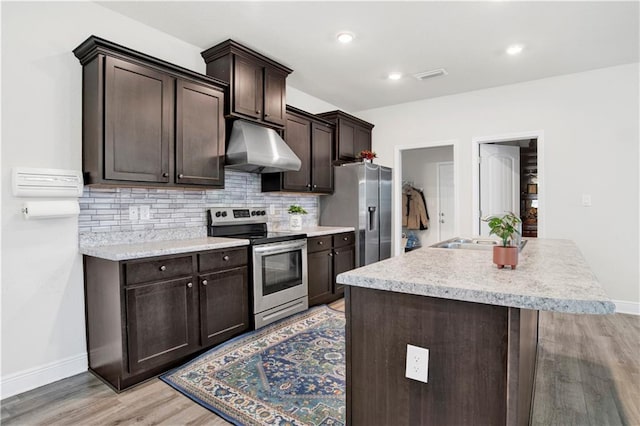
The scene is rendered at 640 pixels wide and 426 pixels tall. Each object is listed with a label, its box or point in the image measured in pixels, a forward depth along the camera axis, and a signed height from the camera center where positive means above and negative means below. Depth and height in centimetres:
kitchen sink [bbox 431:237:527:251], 249 -26
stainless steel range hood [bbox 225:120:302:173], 301 +53
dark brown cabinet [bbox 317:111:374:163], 457 +103
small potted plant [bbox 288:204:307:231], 385 -10
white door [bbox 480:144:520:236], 454 +40
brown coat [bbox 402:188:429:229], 696 -5
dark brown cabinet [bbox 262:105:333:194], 383 +66
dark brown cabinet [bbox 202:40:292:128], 306 +120
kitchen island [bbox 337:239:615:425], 109 -44
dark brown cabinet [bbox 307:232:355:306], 369 -61
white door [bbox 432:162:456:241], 689 +13
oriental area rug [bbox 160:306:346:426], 189 -109
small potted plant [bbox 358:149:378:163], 465 +72
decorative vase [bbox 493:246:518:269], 144 -20
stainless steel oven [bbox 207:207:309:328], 297 -49
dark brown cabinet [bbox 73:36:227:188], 227 +64
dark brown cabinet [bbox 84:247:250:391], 212 -68
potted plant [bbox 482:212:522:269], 143 -13
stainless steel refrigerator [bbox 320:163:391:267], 433 +2
